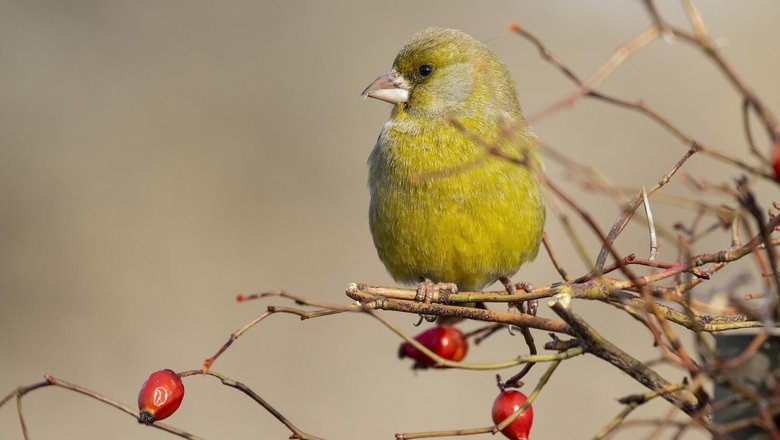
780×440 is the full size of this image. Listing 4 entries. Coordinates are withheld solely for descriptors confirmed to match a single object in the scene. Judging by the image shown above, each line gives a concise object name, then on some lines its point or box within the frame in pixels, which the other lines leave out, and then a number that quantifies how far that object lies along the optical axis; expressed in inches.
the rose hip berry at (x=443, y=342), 198.2
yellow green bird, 267.3
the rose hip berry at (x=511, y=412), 164.4
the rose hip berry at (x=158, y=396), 159.2
